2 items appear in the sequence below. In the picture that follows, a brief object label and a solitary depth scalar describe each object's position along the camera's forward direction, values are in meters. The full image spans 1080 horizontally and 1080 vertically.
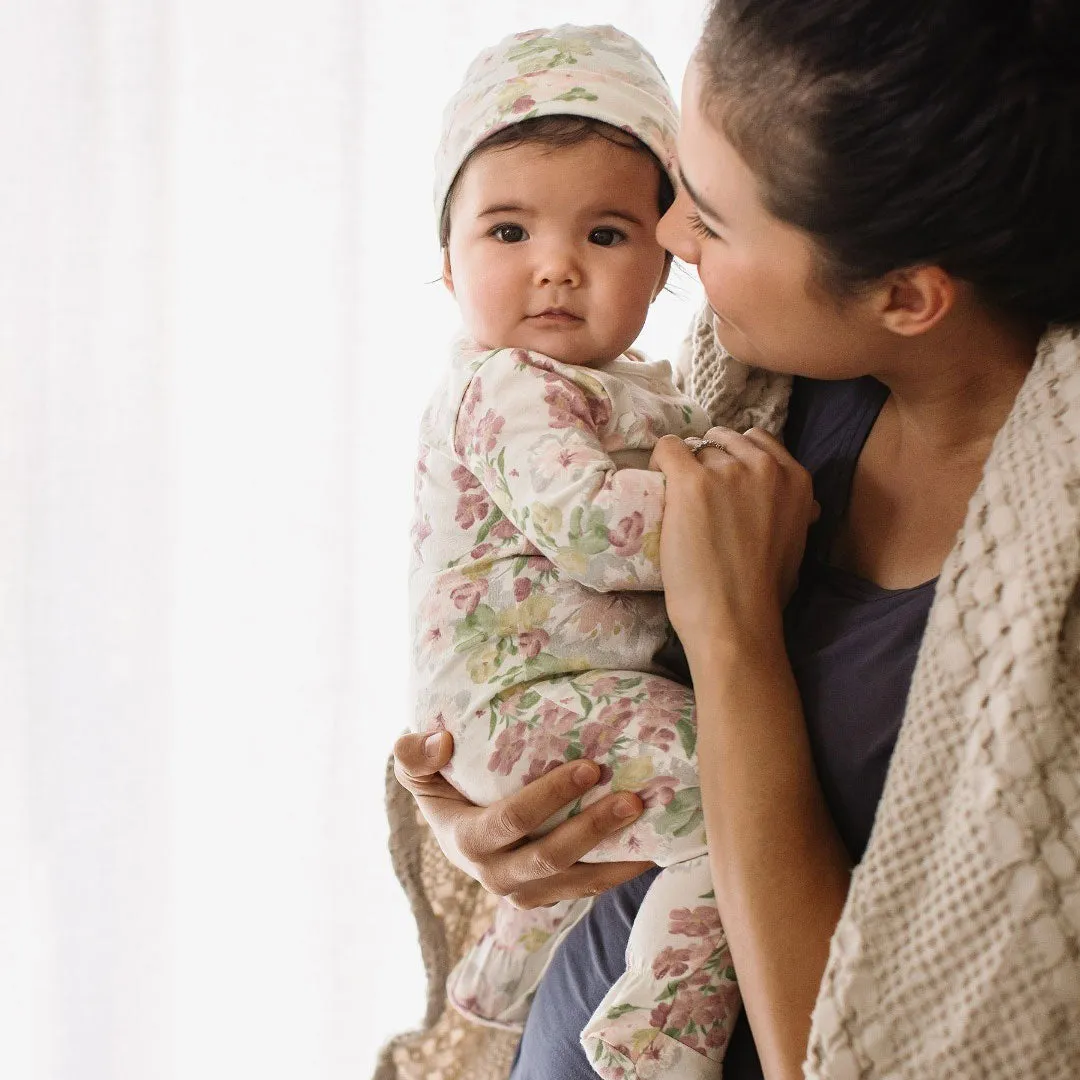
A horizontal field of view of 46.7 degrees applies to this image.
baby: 1.09
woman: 0.85
